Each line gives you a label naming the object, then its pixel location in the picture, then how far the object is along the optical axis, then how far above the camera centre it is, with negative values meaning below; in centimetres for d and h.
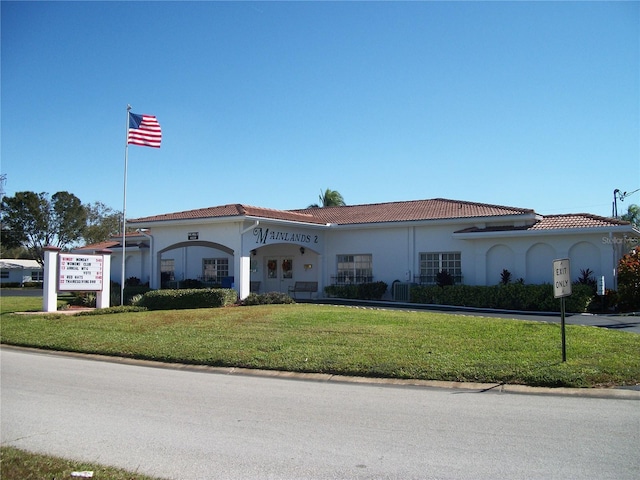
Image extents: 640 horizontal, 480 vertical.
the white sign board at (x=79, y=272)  2045 +23
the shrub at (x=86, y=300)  2366 -88
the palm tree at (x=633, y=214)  5838 +645
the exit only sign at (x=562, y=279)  1025 -1
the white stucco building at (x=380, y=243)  2278 +153
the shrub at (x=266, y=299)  2223 -78
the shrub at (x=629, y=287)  2097 -30
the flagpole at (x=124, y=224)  2326 +224
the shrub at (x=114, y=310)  2025 -111
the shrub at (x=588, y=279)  2141 -1
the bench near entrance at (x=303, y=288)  2858 -46
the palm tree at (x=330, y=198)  4695 +645
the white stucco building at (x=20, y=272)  6397 +74
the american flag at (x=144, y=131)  2314 +586
